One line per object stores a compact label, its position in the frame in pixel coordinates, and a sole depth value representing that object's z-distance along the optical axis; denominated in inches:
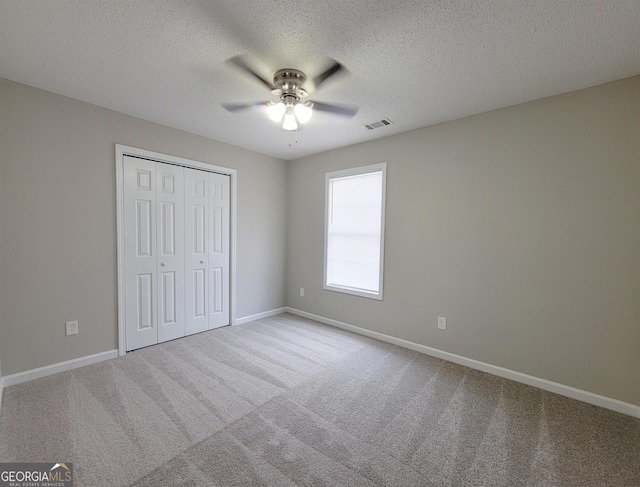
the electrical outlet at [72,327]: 102.0
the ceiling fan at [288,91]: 78.4
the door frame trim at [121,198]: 112.2
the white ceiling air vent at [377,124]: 115.2
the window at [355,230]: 139.9
